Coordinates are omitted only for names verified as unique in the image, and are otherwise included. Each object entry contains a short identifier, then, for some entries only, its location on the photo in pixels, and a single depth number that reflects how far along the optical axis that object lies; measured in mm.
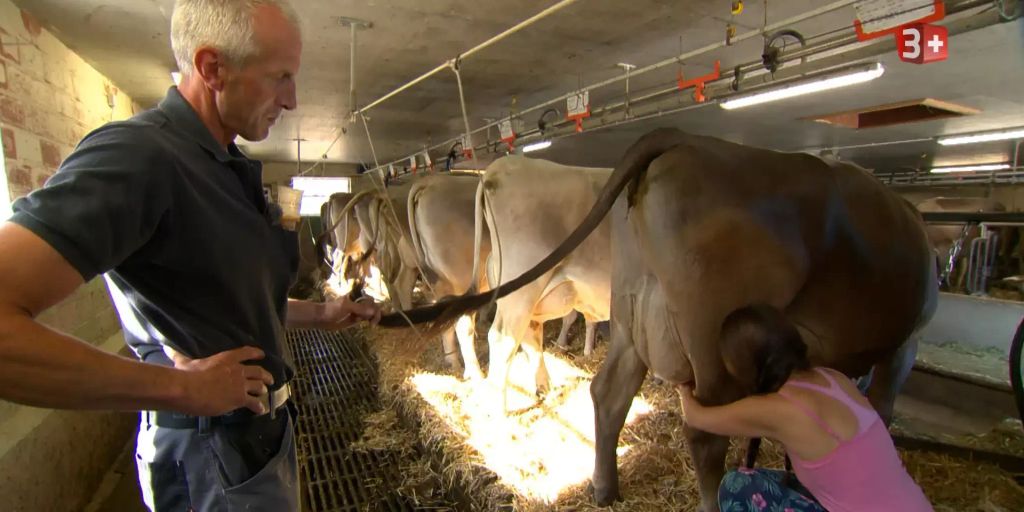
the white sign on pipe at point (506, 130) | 6491
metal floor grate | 2996
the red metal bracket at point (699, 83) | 4035
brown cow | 1859
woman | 1503
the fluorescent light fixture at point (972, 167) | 11505
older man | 726
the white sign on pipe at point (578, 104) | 5228
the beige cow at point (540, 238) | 3279
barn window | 13609
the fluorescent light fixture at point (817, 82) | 3494
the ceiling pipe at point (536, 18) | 1717
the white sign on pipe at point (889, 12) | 2695
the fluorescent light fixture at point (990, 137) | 8938
